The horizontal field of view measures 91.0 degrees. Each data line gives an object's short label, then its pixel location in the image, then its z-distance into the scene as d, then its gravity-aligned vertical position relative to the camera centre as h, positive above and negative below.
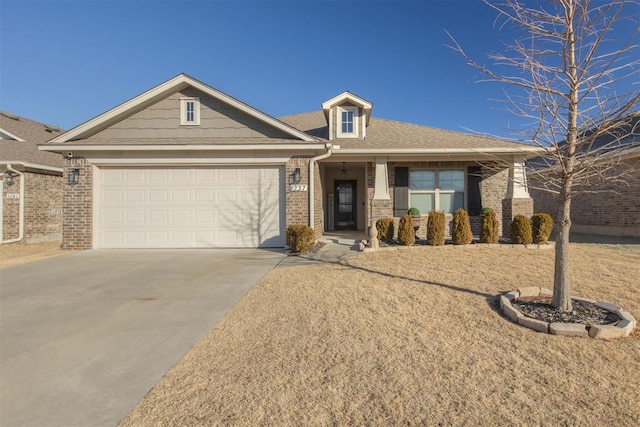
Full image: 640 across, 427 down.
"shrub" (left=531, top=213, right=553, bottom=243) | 8.27 -0.36
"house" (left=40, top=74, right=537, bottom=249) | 8.85 +1.13
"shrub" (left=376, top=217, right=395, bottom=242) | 9.20 -0.50
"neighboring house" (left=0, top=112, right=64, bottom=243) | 10.86 +0.80
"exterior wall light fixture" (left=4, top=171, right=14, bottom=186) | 10.74 +1.15
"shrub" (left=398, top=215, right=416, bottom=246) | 8.48 -0.51
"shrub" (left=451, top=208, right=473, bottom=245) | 8.38 -0.42
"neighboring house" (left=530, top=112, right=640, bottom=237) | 10.36 +0.16
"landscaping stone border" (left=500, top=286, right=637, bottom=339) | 3.08 -1.14
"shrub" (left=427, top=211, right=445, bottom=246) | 8.34 -0.40
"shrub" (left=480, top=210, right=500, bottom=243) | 8.40 -0.42
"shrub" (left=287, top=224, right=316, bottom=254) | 7.86 -0.64
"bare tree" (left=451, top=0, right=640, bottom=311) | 3.47 +1.15
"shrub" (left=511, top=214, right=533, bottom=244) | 8.29 -0.45
